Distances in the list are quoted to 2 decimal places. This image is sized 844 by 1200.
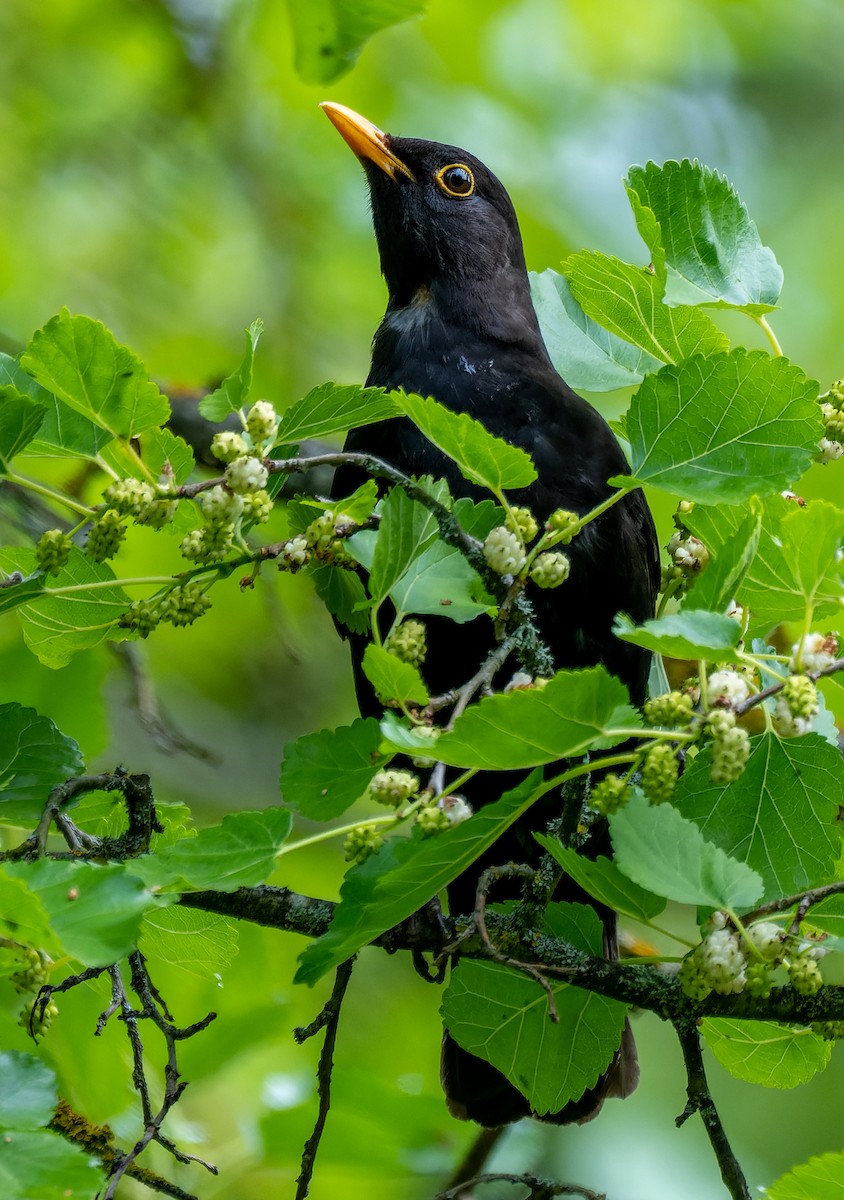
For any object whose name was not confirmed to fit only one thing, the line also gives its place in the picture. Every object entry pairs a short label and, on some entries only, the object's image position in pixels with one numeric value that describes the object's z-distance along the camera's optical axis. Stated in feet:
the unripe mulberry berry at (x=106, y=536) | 15.04
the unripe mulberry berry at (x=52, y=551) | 15.62
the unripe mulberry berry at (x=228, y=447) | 14.89
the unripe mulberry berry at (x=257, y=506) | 15.16
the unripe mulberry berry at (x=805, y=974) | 15.26
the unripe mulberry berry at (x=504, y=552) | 15.59
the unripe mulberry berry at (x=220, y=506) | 14.83
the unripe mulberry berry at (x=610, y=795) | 14.22
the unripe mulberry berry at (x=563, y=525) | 15.13
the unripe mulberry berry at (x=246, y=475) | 14.78
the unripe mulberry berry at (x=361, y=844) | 14.42
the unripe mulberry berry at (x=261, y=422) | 15.12
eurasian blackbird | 18.10
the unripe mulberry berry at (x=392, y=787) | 13.75
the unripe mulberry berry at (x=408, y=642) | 15.39
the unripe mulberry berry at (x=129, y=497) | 14.74
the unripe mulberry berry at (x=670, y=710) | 13.53
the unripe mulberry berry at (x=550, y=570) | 15.49
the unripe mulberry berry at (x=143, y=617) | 15.98
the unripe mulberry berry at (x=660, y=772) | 13.53
